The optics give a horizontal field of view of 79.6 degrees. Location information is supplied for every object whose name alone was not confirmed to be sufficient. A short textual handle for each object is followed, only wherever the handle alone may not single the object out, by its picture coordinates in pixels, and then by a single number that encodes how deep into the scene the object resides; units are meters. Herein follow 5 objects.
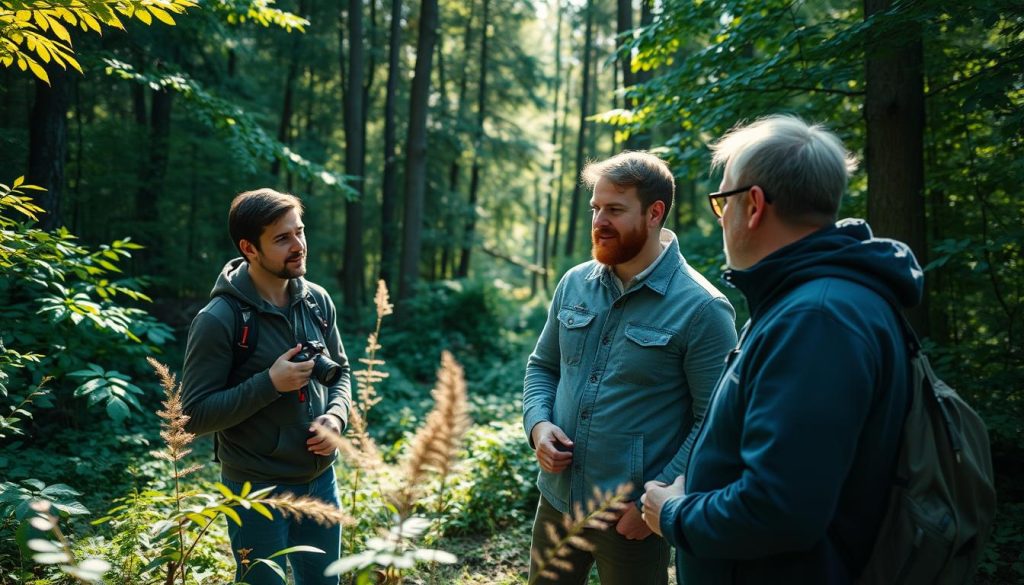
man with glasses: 1.31
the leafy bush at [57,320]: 3.19
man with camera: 2.50
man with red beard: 2.32
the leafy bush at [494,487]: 5.04
